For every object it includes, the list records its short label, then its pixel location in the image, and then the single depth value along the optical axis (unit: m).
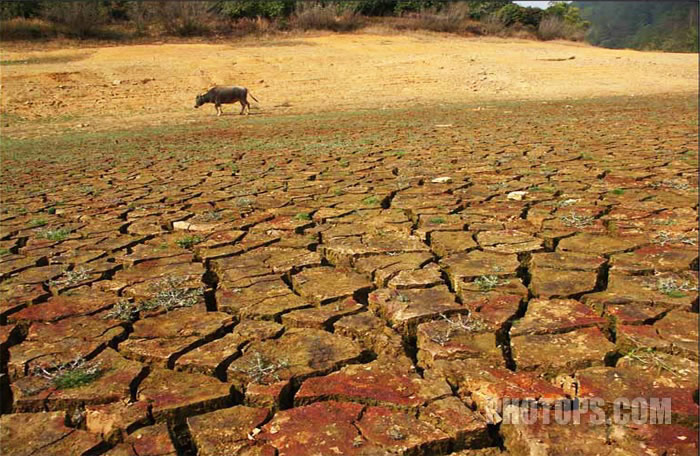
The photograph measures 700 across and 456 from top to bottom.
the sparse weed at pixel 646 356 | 2.15
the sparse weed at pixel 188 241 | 3.99
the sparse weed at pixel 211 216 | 4.67
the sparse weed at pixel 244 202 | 5.13
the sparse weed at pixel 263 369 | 2.19
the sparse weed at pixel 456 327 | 2.43
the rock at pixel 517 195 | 4.85
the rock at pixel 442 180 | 5.70
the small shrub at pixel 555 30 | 31.17
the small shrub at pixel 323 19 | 27.05
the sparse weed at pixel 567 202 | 4.53
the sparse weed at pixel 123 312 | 2.83
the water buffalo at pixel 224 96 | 15.60
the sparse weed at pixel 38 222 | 4.79
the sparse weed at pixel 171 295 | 2.94
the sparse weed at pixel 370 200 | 4.93
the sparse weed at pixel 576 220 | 3.98
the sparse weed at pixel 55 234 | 4.31
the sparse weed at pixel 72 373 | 2.22
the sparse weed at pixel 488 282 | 2.95
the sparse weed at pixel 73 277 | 3.31
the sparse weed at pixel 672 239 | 3.51
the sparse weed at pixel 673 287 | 2.76
